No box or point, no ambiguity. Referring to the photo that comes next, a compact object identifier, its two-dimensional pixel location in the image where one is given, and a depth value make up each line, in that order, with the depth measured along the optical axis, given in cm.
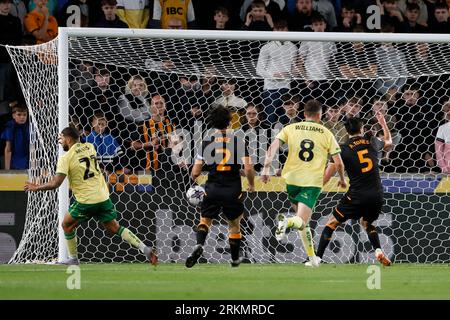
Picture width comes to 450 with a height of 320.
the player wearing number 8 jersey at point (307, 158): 1360
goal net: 1574
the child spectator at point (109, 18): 1778
